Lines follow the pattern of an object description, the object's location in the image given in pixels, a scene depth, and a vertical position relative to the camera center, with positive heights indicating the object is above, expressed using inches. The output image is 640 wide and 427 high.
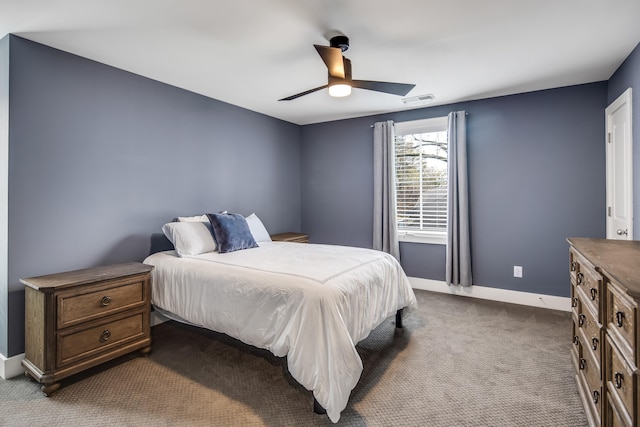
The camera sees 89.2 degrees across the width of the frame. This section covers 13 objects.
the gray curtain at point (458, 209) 157.6 +2.3
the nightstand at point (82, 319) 82.9 -28.9
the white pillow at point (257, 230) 149.6 -7.1
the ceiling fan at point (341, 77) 88.9 +41.9
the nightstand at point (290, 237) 173.5 -12.6
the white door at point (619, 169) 106.8 +15.9
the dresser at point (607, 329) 43.9 -19.7
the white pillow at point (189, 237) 117.4 -8.3
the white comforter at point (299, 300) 72.5 -23.4
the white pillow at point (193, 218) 131.9 -1.3
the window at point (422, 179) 171.5 +18.8
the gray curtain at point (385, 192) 177.9 +12.2
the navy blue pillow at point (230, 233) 124.1 -7.3
